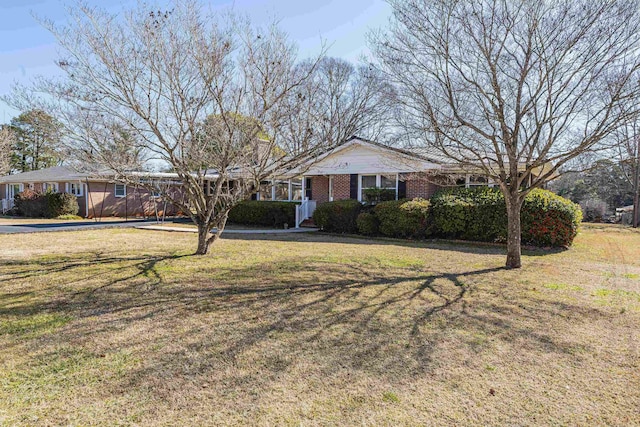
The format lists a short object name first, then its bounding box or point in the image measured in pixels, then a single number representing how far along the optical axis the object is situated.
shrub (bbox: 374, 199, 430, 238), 13.12
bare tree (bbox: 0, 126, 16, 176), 29.38
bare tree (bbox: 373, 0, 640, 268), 6.89
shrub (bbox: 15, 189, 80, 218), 22.52
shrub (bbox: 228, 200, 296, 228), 17.98
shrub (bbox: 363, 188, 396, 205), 15.88
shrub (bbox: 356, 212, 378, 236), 14.30
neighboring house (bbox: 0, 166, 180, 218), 23.12
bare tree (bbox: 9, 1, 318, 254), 7.07
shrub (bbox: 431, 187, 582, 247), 11.23
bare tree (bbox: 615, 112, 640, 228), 21.06
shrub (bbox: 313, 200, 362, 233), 14.98
